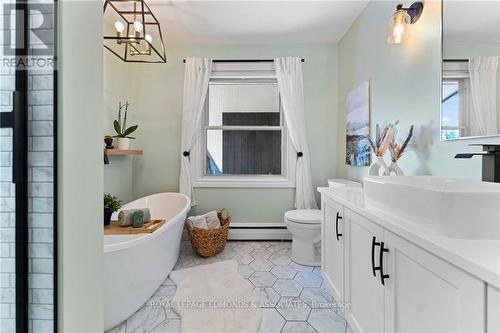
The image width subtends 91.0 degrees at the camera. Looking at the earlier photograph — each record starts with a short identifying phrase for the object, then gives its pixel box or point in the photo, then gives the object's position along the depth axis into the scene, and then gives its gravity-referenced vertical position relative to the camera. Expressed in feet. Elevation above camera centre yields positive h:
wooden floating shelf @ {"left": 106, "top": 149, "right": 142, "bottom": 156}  7.96 +0.46
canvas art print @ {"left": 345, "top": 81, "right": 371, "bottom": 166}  7.49 +1.34
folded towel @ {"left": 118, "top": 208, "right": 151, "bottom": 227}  6.50 -1.38
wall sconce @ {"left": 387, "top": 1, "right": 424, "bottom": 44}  5.21 +3.19
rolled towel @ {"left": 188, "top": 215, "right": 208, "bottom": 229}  8.87 -2.04
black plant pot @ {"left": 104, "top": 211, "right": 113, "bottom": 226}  6.53 -1.40
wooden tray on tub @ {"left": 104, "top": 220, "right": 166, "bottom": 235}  6.04 -1.62
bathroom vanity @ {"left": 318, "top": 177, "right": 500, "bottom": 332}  2.03 -0.97
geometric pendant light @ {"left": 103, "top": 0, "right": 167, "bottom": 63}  6.39 +4.88
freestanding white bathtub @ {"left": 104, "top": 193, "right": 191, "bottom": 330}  4.95 -2.35
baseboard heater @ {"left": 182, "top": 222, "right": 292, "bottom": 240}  10.28 -2.73
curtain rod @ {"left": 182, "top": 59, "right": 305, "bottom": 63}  10.13 +4.38
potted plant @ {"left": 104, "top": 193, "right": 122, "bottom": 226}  6.51 -1.12
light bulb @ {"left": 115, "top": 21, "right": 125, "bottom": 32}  6.37 +3.63
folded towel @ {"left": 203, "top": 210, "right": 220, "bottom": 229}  9.23 -2.07
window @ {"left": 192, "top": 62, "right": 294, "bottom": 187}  10.68 +1.50
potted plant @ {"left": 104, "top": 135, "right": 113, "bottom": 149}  8.15 +0.80
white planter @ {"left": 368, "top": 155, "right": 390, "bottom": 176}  5.40 +0.00
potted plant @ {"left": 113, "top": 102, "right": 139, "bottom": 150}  8.54 +1.02
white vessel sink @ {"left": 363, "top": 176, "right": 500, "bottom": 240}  2.39 -0.43
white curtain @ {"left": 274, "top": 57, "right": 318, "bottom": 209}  9.96 +1.98
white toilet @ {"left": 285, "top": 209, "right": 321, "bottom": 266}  7.89 -2.33
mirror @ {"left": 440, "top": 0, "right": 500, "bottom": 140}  3.55 +1.56
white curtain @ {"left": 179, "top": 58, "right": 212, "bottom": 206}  10.02 +2.53
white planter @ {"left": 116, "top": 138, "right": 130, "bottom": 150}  8.53 +0.76
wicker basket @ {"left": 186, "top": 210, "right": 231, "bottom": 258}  8.32 -2.53
